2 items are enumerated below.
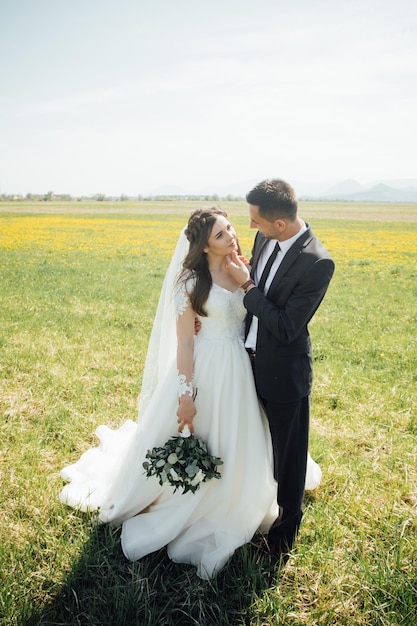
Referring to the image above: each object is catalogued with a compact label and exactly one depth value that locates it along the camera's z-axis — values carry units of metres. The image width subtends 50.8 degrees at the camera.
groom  2.96
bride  3.43
